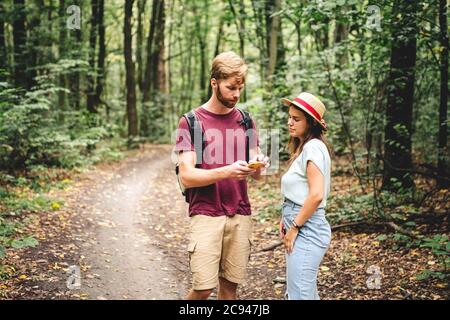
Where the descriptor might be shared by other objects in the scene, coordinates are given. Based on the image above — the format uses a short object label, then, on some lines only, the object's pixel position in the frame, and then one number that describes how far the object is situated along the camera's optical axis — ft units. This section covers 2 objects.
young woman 11.13
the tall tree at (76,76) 52.31
